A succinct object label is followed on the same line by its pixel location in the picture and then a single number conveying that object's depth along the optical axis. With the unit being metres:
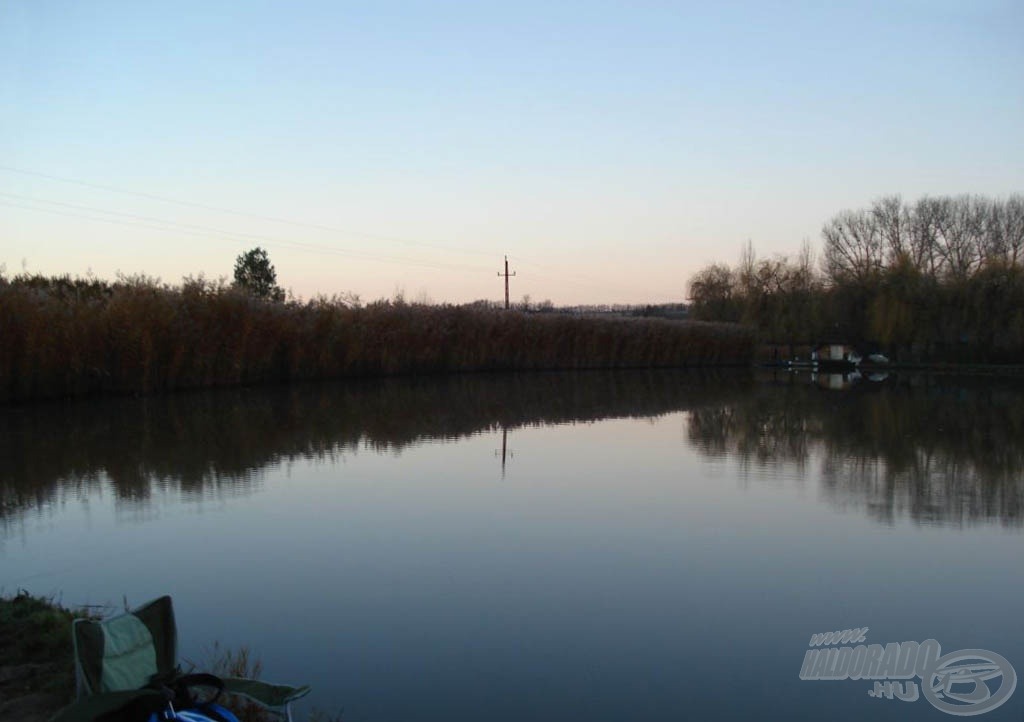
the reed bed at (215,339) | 16.97
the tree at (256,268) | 57.87
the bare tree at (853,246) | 57.19
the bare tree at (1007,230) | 55.03
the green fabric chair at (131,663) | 2.69
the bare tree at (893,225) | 57.56
